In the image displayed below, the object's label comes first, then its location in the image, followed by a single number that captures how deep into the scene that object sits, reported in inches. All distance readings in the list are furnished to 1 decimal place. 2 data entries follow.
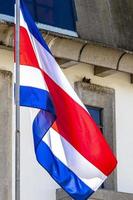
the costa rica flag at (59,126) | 627.2
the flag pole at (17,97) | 597.7
